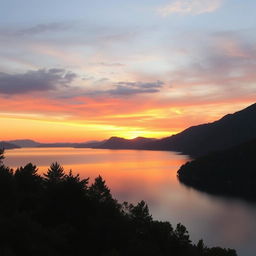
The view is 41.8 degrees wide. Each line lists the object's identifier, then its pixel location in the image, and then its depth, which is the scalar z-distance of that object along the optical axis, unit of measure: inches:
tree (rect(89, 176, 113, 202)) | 2180.1
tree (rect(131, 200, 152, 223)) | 1741.3
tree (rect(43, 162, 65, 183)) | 2361.8
